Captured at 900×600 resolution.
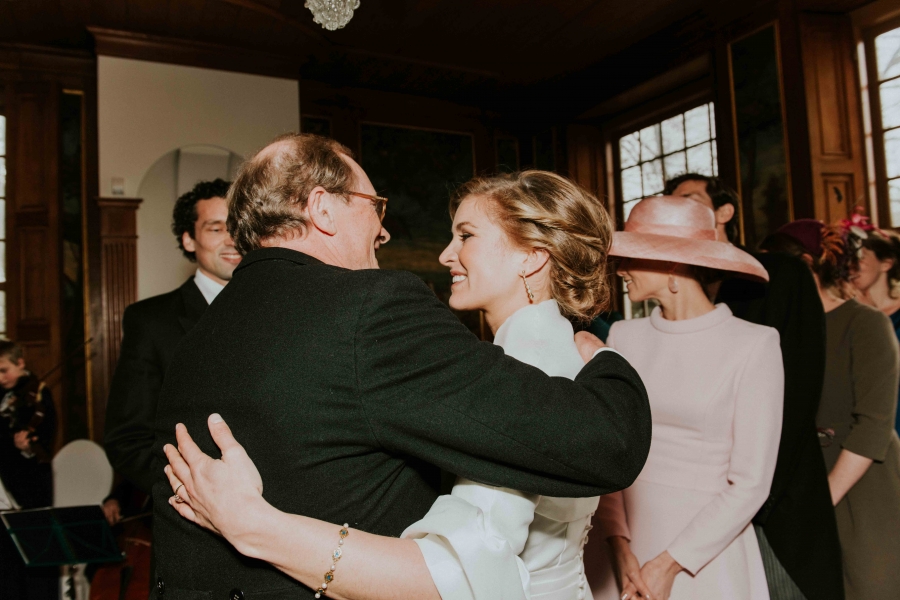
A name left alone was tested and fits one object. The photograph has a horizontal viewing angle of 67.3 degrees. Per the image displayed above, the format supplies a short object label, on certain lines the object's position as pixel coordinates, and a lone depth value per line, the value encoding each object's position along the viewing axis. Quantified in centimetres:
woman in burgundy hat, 260
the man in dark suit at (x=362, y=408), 108
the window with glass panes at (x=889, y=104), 608
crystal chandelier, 391
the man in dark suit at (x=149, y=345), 234
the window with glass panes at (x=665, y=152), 779
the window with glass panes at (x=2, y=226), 721
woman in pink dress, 202
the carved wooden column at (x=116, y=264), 706
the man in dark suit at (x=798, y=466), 218
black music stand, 286
